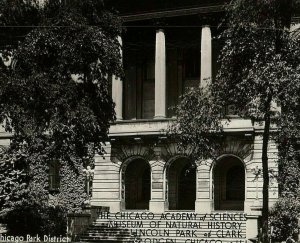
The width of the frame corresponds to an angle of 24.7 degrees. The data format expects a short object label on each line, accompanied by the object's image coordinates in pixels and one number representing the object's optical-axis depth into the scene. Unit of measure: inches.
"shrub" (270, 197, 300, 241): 1231.9
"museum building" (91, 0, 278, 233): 1482.5
